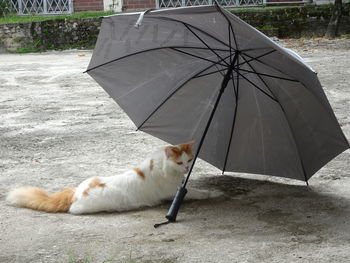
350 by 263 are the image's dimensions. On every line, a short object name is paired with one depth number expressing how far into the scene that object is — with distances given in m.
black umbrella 4.06
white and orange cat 4.14
